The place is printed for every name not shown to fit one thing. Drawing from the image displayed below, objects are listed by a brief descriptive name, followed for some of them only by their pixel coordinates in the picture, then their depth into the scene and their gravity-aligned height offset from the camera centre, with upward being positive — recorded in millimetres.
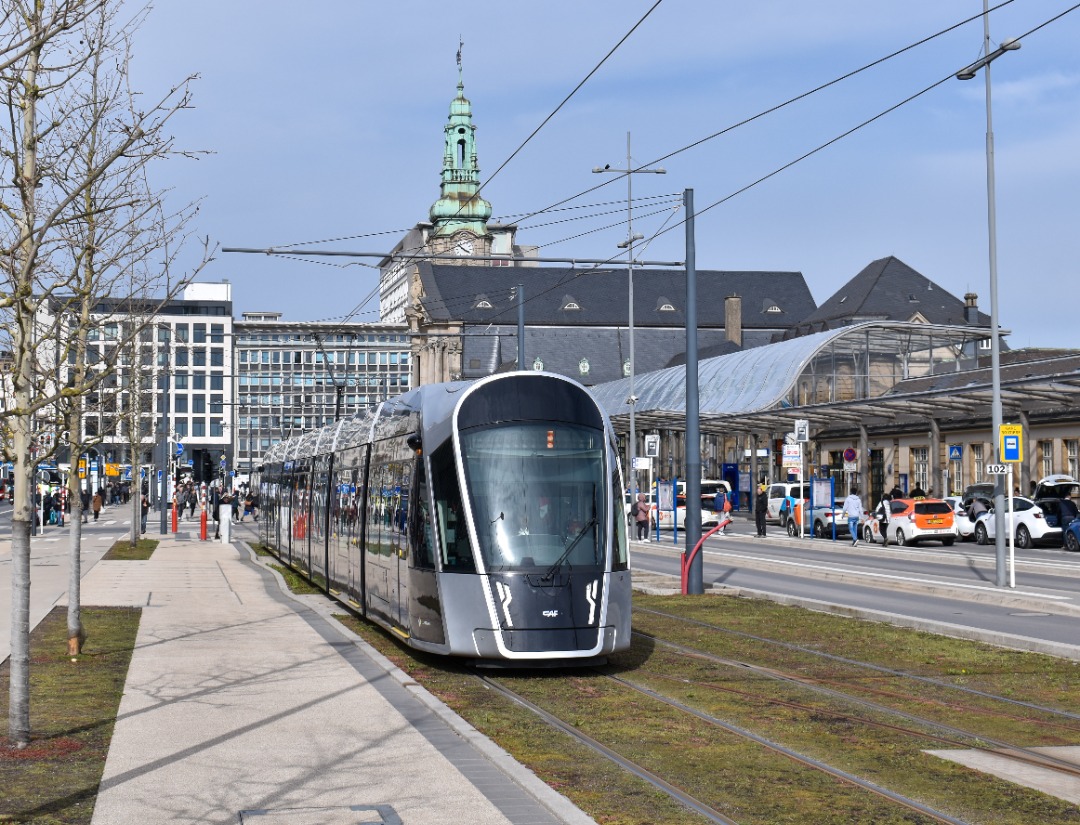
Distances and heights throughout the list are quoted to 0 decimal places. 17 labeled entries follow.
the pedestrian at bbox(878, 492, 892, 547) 48156 -1243
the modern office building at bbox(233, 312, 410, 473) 139750 +10104
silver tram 14625 -466
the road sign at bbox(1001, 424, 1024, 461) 27328 +562
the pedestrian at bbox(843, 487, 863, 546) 47825 -1067
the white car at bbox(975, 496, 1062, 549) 44344 -1512
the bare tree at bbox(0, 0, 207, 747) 10328 +1881
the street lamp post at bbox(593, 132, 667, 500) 40469 +6259
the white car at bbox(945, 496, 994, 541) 49062 -1427
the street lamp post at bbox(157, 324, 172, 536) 49447 +755
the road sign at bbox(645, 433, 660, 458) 51594 +1085
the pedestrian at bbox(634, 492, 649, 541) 52406 -1406
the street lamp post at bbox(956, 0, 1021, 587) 26250 +3127
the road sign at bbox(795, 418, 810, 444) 46000 +1349
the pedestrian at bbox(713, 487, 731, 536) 54444 -1063
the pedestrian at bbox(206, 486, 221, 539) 51738 -972
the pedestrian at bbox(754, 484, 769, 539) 52250 -1130
